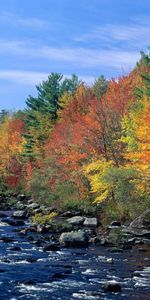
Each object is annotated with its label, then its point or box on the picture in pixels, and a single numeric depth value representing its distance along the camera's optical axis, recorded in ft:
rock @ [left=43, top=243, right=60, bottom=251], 95.74
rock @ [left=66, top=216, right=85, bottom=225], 128.67
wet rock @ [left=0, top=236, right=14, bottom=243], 103.94
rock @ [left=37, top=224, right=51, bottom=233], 119.11
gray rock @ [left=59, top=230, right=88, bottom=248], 100.53
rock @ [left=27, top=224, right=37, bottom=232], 120.38
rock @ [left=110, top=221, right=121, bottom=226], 125.18
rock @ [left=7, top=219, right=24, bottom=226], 131.01
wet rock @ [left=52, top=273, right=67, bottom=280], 73.41
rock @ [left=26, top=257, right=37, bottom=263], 84.46
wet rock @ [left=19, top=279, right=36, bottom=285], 69.82
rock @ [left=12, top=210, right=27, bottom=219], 146.82
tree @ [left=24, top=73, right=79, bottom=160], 221.87
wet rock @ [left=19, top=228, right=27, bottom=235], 114.58
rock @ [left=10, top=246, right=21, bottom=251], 94.98
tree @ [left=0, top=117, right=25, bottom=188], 244.22
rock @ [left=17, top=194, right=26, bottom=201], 205.10
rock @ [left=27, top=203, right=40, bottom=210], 167.45
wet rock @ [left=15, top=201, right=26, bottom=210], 173.12
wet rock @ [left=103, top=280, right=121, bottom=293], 65.77
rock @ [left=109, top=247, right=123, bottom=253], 94.17
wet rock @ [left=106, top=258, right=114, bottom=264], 83.91
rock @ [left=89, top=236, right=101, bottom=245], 102.63
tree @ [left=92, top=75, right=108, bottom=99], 234.13
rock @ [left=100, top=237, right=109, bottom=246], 101.04
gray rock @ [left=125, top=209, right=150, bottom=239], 114.32
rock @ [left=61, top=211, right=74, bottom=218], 146.20
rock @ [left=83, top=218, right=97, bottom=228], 126.80
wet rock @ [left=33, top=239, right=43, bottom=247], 100.52
